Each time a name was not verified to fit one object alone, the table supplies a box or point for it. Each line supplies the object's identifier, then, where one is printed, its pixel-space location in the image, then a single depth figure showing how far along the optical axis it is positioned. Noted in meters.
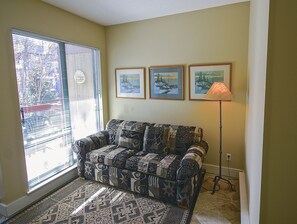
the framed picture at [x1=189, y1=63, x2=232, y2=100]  2.81
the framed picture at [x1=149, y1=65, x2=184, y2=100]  3.11
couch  2.26
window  2.42
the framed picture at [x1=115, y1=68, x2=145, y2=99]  3.44
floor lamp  2.46
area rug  2.09
